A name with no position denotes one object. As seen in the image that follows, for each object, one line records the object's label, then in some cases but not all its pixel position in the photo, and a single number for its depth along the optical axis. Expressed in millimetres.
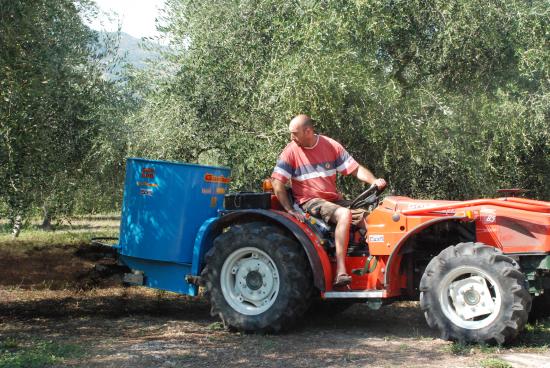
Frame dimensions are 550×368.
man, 6875
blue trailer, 7266
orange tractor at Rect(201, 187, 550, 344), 5906
